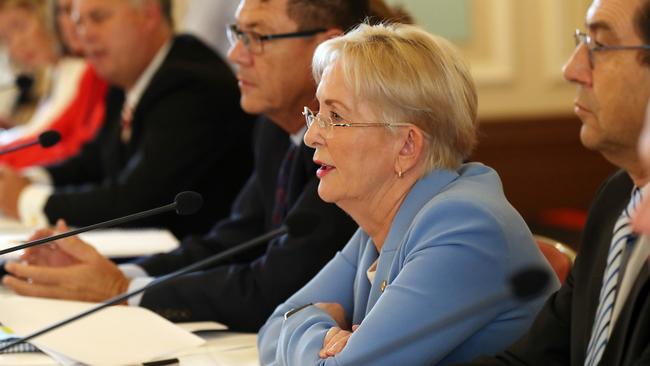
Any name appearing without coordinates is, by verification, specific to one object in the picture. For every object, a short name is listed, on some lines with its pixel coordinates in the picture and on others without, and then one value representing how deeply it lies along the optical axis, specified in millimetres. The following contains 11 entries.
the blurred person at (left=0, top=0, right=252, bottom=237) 5390
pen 4284
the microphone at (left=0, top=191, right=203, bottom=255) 4240
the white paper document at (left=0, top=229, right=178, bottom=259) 4984
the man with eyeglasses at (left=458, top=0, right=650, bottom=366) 4057
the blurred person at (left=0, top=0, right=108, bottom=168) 7616
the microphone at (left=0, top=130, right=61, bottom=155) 4698
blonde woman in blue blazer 4111
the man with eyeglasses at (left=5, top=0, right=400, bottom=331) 4559
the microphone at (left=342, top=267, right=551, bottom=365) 4090
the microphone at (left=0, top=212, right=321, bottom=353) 4114
